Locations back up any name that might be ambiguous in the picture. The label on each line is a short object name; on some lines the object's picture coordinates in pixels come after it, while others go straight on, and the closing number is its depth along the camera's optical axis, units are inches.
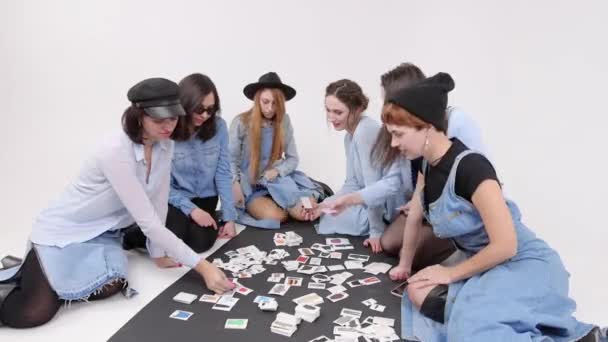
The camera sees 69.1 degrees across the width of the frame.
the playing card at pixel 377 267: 115.8
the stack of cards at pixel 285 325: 88.9
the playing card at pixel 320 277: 111.3
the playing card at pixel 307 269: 115.1
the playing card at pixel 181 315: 94.1
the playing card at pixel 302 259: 120.9
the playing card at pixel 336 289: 105.6
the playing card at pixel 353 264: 117.7
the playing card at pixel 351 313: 95.2
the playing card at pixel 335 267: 117.0
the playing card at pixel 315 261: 119.8
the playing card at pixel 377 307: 97.9
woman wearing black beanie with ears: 74.8
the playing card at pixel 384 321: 92.4
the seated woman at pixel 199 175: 116.9
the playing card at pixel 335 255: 124.2
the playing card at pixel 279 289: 104.4
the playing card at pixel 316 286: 107.6
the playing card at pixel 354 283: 108.8
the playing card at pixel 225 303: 97.8
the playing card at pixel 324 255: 124.9
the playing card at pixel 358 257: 122.9
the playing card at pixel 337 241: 132.6
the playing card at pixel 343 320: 92.4
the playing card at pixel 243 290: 104.0
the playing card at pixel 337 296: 102.2
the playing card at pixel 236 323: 90.8
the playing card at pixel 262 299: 98.9
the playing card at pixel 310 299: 99.8
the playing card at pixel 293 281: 109.1
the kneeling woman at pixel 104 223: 91.7
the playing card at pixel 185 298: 100.4
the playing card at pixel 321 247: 128.8
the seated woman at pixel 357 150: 125.7
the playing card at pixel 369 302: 100.0
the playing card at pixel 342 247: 129.9
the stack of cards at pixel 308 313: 93.4
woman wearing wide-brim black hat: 145.3
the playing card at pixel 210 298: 100.7
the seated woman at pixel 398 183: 101.5
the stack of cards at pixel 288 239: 133.0
